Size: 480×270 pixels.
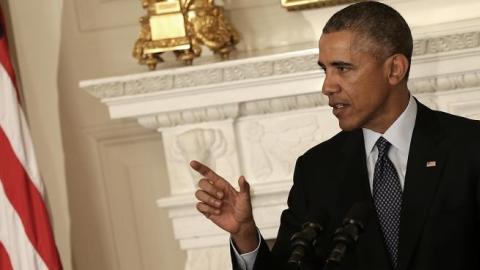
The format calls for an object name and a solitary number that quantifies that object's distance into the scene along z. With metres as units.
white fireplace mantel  8.19
